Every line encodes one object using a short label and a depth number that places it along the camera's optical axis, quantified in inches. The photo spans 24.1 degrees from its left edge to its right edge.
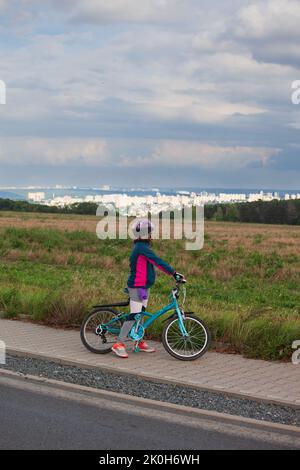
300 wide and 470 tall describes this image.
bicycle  368.2
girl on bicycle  372.5
